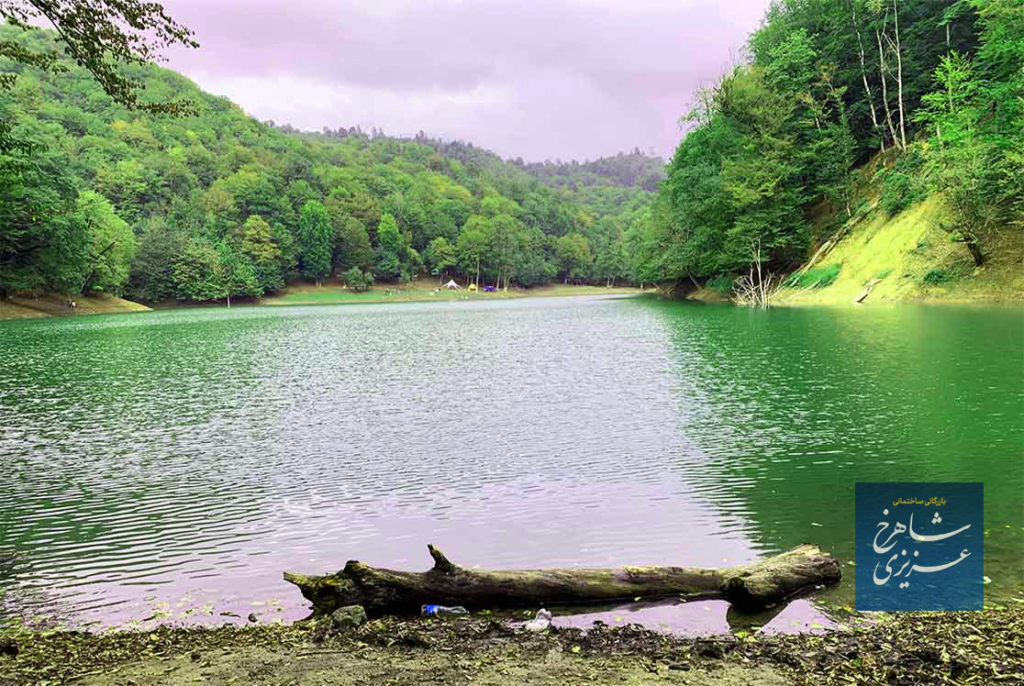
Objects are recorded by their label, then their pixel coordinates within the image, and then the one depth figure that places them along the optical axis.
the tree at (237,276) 105.44
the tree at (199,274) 100.12
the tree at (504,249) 146.62
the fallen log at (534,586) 6.49
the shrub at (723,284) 66.79
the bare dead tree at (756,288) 55.00
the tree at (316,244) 125.62
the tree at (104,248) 80.19
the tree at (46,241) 63.68
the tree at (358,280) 126.69
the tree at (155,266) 96.75
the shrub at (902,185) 48.41
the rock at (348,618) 6.17
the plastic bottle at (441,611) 6.41
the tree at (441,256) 145.25
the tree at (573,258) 165.75
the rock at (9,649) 5.54
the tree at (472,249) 145.50
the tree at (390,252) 136.25
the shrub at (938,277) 42.09
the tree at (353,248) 132.25
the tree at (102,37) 9.95
